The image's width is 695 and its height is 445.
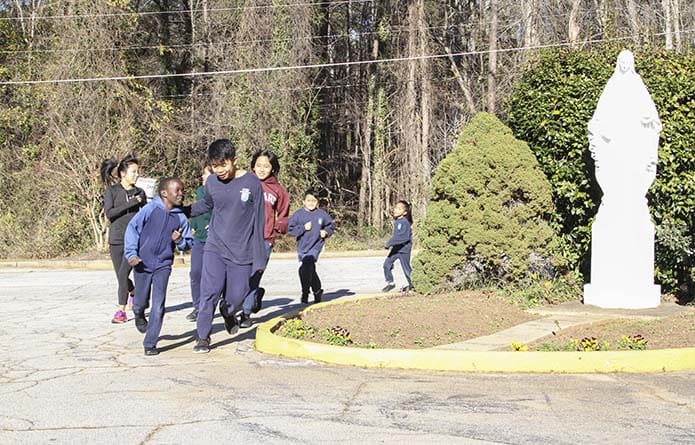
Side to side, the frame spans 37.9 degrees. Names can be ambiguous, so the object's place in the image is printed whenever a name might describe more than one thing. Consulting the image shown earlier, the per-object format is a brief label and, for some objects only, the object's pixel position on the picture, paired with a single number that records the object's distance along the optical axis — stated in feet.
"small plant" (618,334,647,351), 28.50
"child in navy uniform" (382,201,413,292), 51.01
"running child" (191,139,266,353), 30.89
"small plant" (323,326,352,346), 30.42
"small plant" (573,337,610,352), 28.27
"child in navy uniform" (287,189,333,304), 44.29
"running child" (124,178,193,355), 31.22
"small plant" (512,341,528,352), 28.50
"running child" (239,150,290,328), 36.76
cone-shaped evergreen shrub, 39.27
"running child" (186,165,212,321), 38.73
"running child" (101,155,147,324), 39.83
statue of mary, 36.96
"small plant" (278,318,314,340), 31.89
